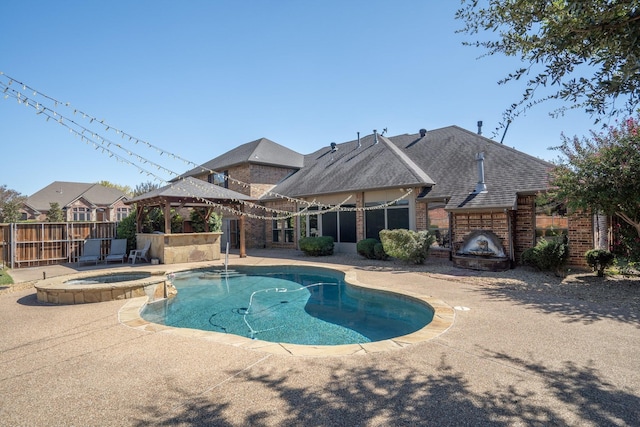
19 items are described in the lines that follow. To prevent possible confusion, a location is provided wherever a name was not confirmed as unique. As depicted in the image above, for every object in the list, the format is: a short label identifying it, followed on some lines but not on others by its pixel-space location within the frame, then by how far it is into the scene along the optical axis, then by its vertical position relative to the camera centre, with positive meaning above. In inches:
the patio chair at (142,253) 535.8 -53.5
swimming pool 244.2 -84.1
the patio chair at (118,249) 548.3 -47.5
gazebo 518.0 -2.3
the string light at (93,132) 235.9 +77.4
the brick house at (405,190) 431.5 +44.1
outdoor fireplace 406.0 -49.6
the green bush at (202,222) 679.1 -5.7
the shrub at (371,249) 517.0 -52.4
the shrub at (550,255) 369.4 -46.9
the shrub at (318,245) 586.6 -50.5
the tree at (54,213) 1342.3 +37.3
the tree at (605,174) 297.3 +36.3
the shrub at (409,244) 457.4 -40.0
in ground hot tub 287.6 -62.8
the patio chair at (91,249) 533.1 -44.7
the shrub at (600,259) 348.8 -50.3
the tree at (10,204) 1220.5 +70.8
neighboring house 1473.9 +92.3
